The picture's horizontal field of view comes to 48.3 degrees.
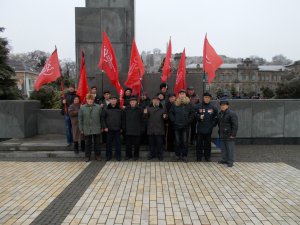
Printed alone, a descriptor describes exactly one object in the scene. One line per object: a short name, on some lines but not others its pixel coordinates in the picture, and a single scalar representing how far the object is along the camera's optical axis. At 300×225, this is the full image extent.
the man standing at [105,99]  9.44
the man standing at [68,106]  9.65
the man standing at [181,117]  8.80
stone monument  11.48
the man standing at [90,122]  8.80
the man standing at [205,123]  8.88
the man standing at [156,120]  8.94
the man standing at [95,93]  9.58
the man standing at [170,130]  9.31
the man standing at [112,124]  8.88
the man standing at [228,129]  8.52
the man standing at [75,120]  9.24
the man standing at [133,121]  8.91
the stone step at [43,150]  9.45
